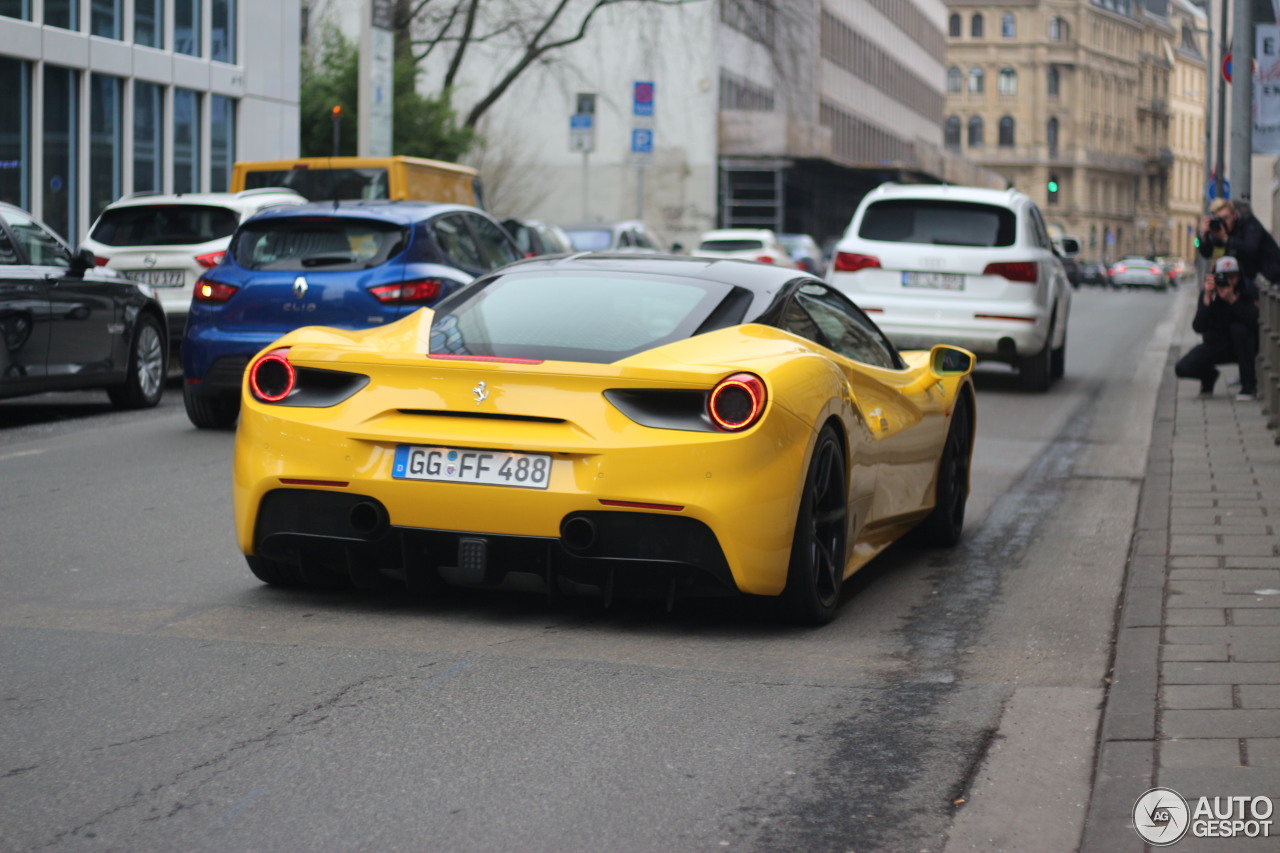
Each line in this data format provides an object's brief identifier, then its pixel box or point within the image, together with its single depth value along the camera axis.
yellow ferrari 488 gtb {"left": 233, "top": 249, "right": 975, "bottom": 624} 5.79
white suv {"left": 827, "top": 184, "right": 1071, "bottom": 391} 17.05
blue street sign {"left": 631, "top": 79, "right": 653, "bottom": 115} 35.28
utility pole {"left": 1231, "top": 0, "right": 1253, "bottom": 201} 20.73
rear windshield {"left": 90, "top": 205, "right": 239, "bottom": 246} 16.70
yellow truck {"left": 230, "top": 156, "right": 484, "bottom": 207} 20.88
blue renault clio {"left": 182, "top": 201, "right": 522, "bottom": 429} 12.11
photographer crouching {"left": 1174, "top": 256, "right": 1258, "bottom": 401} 15.81
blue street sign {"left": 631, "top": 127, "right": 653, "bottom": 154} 36.38
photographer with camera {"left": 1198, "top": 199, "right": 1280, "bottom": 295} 15.71
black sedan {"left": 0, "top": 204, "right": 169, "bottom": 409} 12.49
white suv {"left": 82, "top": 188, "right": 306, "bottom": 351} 16.53
